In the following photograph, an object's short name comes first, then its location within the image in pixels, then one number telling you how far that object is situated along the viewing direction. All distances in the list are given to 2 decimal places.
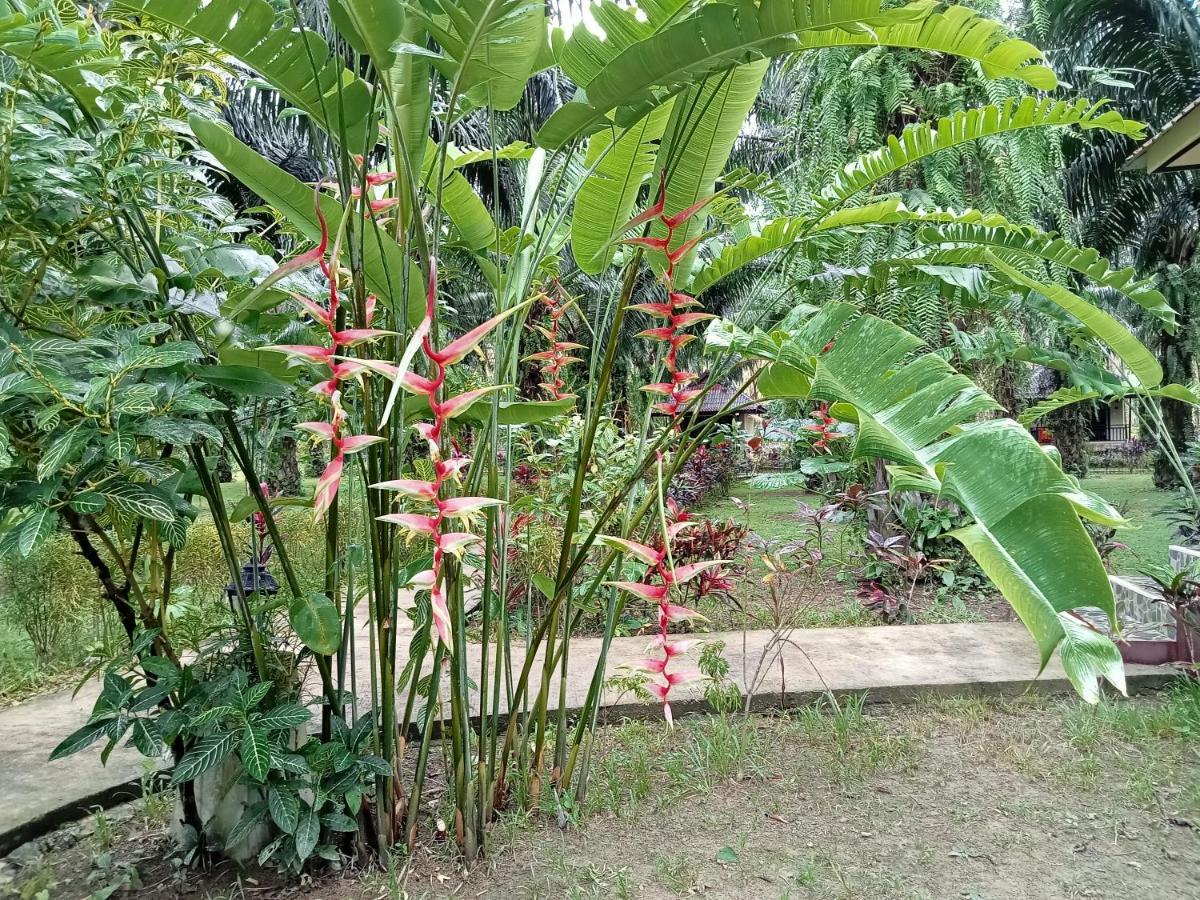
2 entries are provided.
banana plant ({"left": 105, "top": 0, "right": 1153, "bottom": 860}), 1.12
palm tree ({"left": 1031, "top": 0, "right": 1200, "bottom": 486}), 8.66
